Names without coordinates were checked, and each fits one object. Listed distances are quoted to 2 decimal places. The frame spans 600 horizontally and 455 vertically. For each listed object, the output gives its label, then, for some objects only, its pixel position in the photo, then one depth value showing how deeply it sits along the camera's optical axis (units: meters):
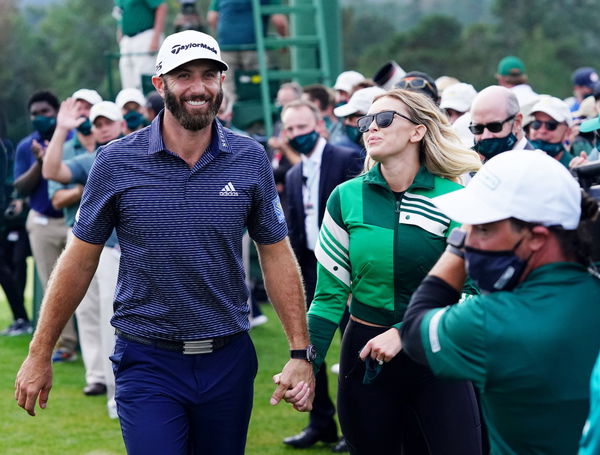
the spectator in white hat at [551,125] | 7.90
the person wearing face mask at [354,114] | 8.59
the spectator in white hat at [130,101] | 10.85
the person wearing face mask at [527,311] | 3.29
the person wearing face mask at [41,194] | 10.14
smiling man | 4.54
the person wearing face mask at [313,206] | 7.66
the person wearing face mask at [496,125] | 6.16
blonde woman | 4.84
